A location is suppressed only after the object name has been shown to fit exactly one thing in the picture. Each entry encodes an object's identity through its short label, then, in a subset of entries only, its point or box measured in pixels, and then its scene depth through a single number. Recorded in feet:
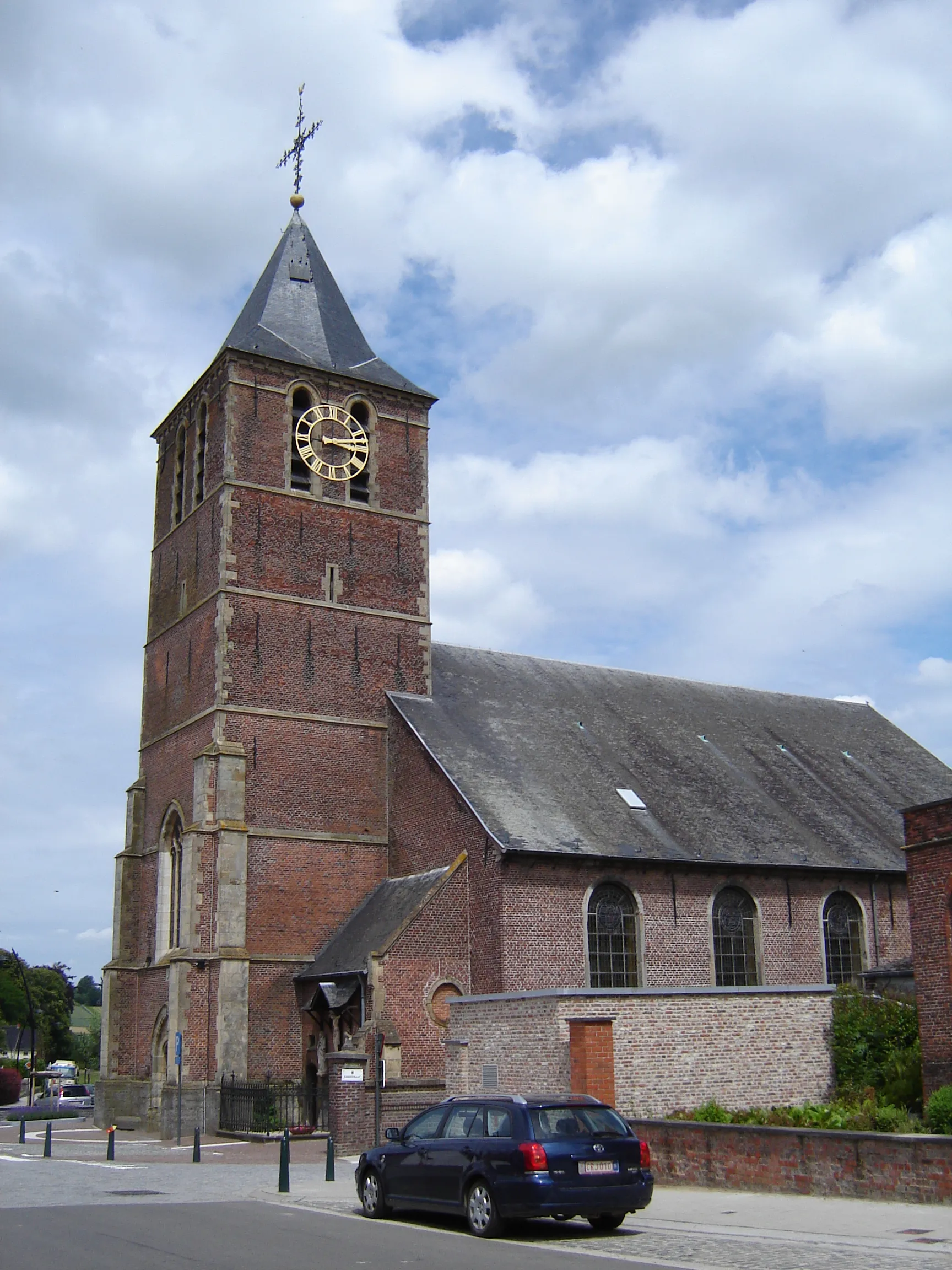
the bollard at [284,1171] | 50.11
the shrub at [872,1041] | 65.87
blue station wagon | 38.17
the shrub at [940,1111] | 52.70
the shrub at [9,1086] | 186.50
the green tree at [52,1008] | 276.21
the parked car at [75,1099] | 149.84
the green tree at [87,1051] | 315.37
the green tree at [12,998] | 294.05
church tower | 87.15
